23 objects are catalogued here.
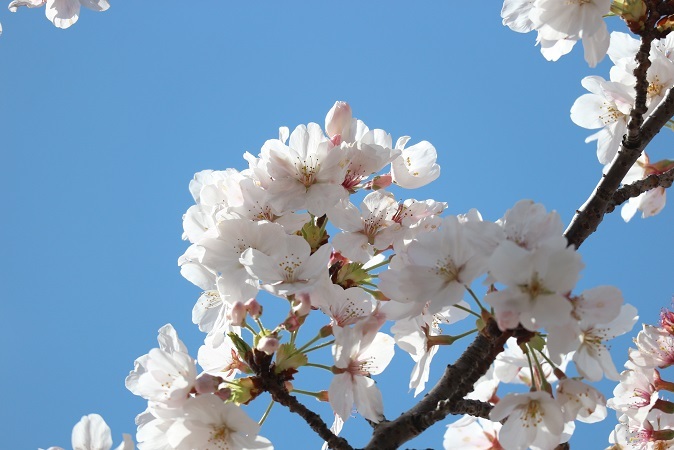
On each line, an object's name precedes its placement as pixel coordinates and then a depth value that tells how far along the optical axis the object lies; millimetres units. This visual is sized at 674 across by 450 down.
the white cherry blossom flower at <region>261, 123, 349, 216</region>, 2416
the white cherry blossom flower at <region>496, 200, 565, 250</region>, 2012
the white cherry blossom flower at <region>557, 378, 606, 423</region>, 2039
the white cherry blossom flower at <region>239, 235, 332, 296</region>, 2285
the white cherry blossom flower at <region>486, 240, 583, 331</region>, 1848
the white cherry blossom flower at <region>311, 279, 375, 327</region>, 2363
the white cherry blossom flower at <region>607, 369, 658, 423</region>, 3129
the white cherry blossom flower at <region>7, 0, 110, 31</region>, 3729
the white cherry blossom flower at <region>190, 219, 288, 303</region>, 2367
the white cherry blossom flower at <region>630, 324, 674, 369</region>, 3145
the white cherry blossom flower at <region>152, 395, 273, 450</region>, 2094
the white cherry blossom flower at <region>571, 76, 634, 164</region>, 2939
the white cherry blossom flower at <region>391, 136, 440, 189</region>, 2736
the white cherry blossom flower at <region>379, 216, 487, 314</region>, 2035
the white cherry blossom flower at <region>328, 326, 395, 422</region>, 2277
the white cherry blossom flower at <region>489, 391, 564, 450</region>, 2043
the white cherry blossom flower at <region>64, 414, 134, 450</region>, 2326
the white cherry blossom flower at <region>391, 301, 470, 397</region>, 2504
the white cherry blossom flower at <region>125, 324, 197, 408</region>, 2107
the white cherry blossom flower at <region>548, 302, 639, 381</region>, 2082
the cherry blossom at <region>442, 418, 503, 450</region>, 2570
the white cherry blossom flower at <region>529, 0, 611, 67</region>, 2559
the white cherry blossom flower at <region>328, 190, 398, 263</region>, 2439
